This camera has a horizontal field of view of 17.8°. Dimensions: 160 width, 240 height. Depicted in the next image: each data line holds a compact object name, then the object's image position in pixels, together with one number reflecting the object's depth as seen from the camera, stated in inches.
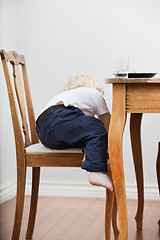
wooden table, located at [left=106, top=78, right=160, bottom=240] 91.8
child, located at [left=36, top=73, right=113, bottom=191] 99.2
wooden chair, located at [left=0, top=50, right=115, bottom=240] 106.9
